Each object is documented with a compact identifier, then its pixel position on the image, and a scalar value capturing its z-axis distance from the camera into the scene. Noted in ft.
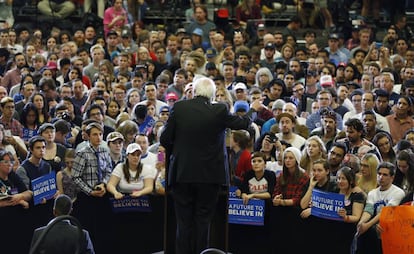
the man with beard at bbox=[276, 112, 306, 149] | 48.42
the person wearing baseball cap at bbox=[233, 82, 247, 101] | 55.16
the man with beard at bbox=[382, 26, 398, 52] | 70.54
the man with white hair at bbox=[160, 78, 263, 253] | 34.50
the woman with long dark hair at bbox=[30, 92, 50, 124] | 52.54
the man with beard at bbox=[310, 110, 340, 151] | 48.73
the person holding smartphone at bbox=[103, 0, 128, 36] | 74.28
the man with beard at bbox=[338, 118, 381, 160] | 46.39
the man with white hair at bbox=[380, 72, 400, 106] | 57.26
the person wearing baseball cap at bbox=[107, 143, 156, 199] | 42.32
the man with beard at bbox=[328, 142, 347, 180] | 43.16
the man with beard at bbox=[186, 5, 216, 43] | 72.74
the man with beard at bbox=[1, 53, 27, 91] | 61.46
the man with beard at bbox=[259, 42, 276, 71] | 66.03
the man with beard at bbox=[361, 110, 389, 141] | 49.01
